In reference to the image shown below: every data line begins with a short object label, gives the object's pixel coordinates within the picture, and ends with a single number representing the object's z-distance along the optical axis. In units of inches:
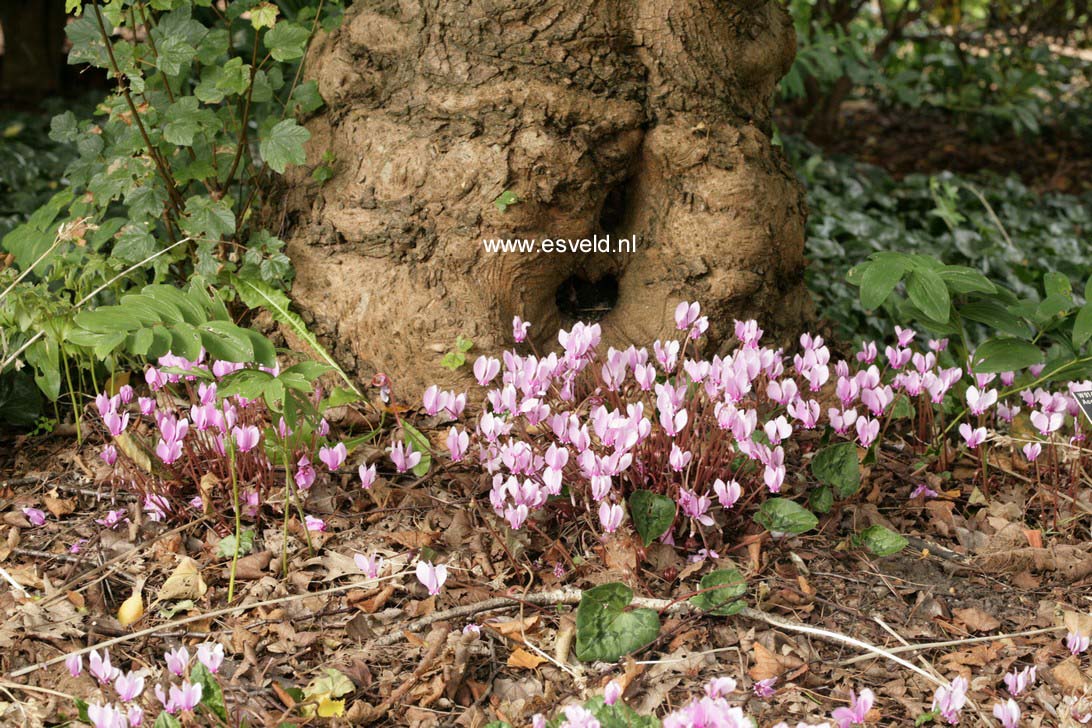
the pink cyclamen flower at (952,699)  77.5
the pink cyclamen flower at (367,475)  105.0
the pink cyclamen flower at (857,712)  76.8
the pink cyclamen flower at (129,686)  77.7
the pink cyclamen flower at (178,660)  79.0
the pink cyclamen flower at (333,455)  102.7
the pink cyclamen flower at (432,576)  88.1
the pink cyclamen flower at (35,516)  110.4
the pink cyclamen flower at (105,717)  72.2
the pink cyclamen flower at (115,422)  103.6
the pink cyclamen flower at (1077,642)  87.9
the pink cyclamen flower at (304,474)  107.0
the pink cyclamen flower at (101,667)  79.0
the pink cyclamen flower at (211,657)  79.4
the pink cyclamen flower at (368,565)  95.7
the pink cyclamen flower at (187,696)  75.4
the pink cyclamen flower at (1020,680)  84.2
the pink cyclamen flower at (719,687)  78.4
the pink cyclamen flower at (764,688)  86.2
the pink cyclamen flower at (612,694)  78.6
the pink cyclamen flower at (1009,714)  78.6
